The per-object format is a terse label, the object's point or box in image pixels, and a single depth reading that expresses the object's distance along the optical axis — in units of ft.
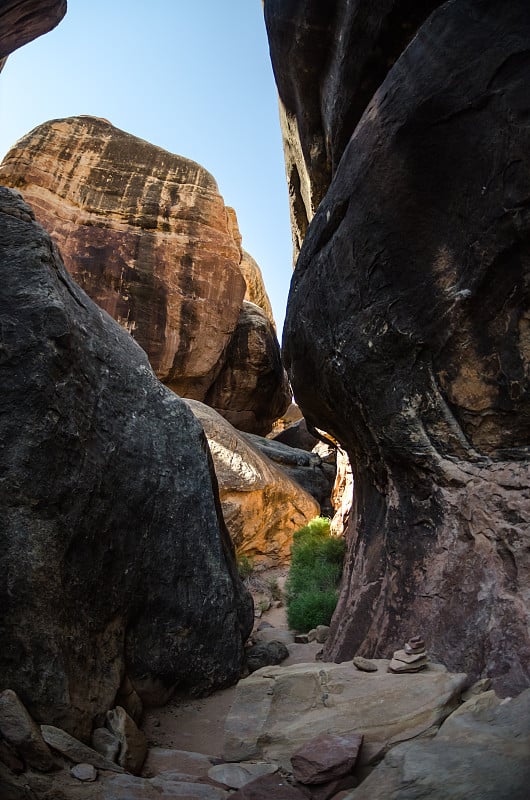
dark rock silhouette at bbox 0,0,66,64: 23.42
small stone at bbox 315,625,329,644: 23.71
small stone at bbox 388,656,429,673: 13.61
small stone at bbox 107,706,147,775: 12.16
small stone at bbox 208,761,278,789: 10.94
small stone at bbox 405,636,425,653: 14.24
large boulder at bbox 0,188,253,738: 12.73
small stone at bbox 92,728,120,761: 12.21
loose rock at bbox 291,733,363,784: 10.11
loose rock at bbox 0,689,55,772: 10.46
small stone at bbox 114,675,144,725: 14.60
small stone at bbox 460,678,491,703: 12.06
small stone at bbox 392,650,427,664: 13.75
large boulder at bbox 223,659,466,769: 11.30
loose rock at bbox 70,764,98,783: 10.45
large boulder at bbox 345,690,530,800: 7.14
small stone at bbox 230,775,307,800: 9.80
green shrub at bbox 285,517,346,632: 26.73
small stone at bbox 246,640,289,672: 19.57
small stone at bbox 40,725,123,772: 11.11
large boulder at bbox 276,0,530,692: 14.12
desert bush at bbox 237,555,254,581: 38.63
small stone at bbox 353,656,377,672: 14.17
